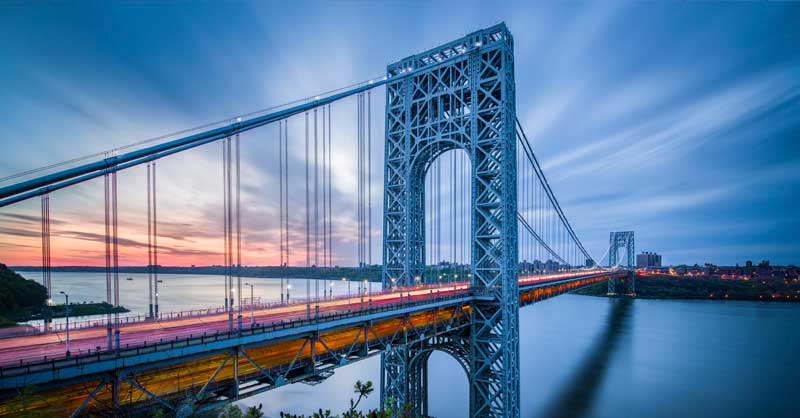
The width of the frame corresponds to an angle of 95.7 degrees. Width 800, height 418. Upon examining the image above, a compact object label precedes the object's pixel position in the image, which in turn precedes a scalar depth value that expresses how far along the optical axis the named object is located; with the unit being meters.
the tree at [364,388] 13.87
